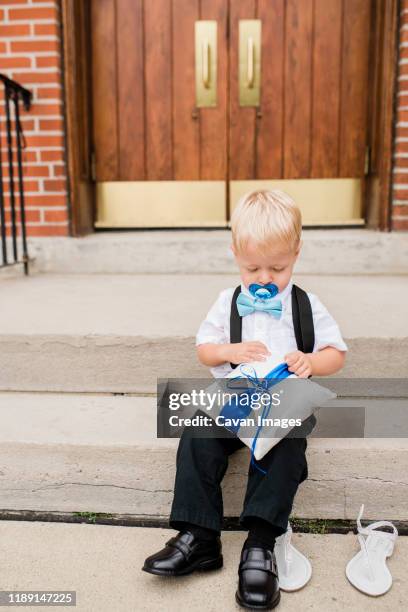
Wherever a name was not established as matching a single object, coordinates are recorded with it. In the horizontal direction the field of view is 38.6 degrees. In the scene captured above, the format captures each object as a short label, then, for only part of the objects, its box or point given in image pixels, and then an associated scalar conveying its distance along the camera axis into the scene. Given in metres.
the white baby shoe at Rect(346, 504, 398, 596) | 1.37
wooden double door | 3.48
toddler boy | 1.39
